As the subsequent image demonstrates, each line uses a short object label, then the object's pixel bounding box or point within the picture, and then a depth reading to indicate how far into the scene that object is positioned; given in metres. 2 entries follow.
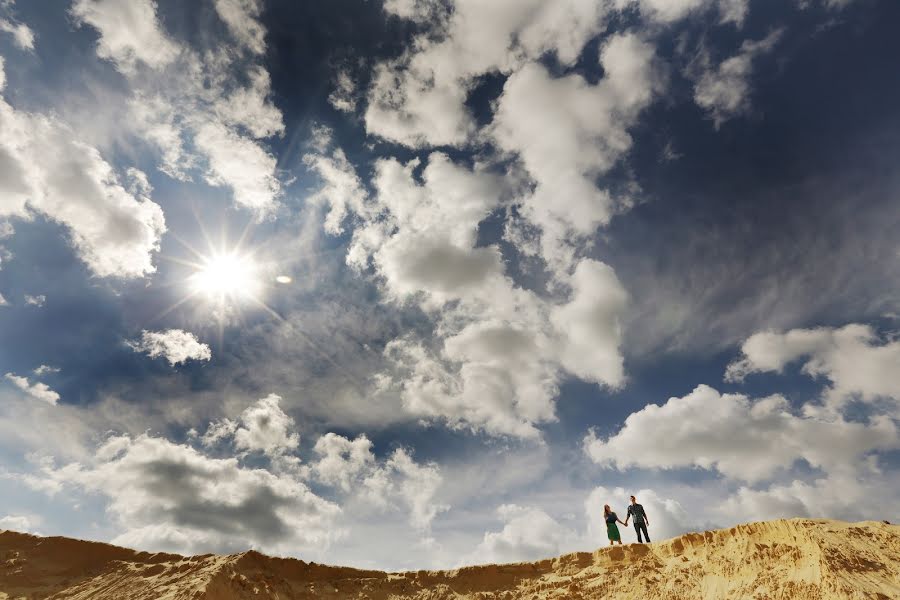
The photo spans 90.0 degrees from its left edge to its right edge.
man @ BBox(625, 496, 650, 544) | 20.89
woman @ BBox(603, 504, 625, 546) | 21.28
